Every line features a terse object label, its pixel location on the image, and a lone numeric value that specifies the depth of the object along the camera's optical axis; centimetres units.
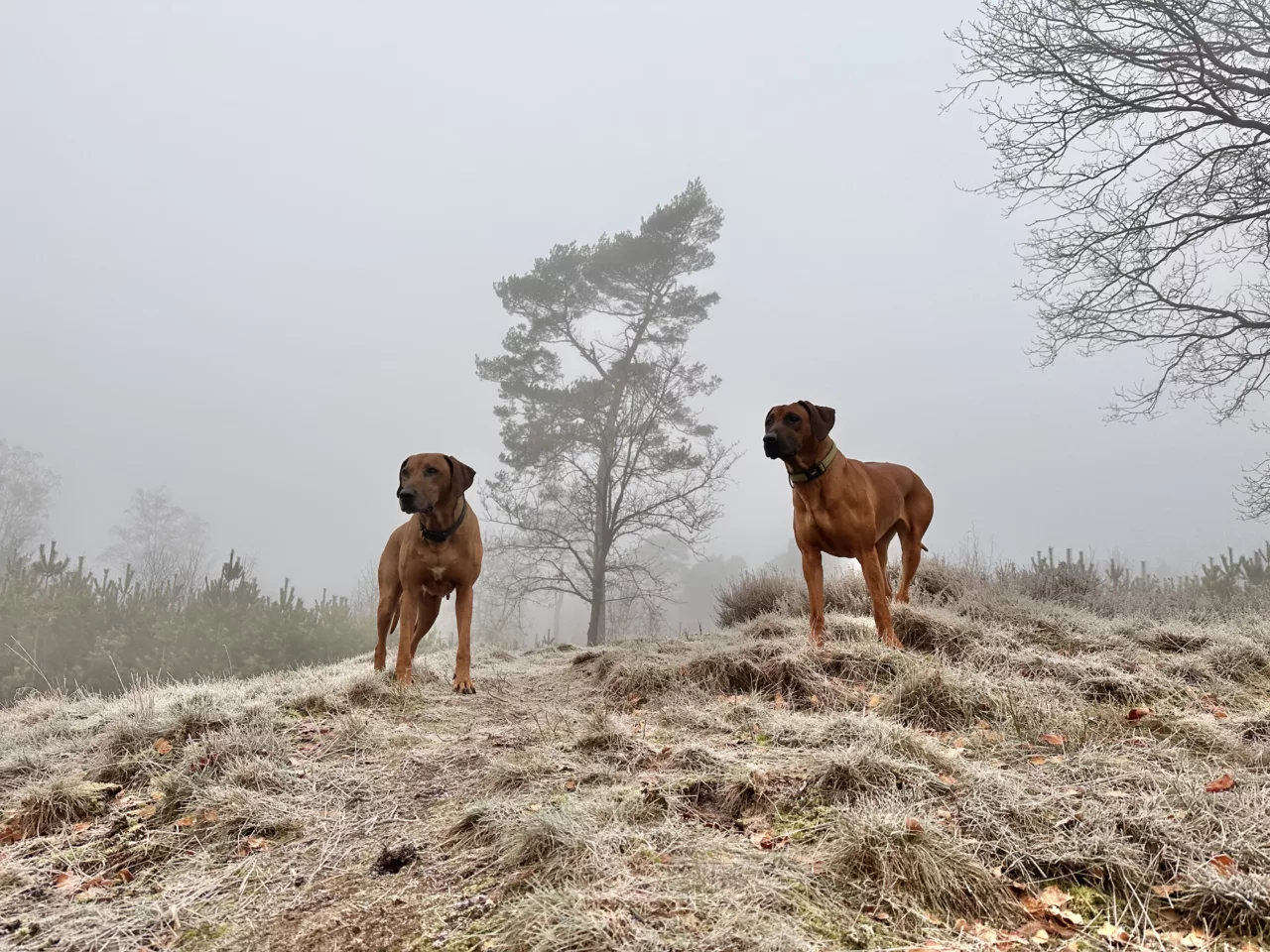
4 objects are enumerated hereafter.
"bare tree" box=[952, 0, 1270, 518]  785
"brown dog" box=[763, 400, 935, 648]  491
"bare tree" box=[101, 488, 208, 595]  4309
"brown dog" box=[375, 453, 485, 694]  513
